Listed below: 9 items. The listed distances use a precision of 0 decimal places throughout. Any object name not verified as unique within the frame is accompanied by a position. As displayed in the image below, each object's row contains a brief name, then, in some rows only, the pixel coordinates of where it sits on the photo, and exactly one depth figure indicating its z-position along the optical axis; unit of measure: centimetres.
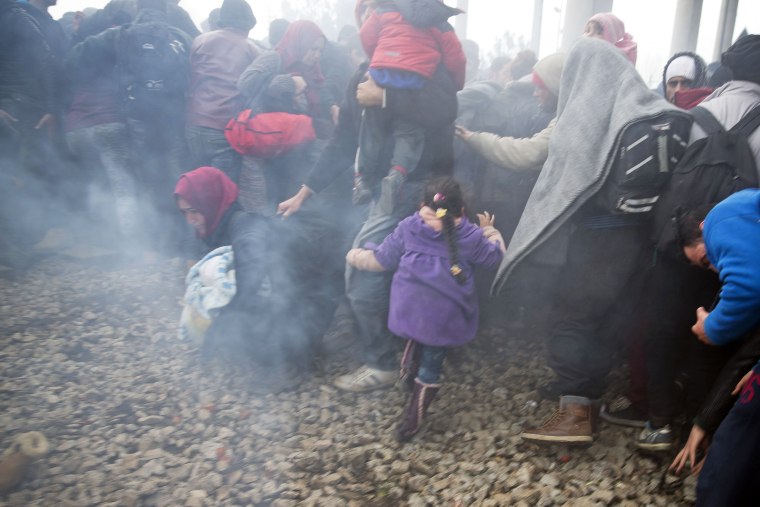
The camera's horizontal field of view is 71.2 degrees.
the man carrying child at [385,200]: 354
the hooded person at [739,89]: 260
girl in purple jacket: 309
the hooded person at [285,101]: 502
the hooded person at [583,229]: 275
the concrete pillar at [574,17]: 948
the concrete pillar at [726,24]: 835
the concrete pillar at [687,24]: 882
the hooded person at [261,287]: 383
